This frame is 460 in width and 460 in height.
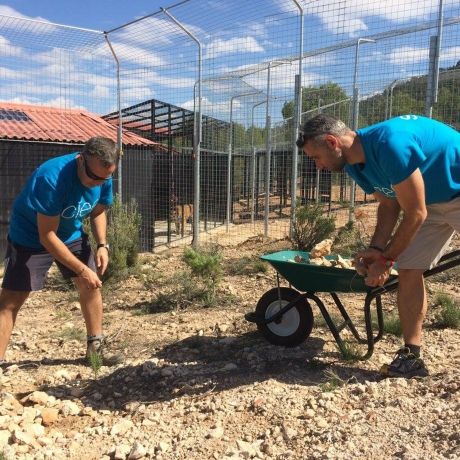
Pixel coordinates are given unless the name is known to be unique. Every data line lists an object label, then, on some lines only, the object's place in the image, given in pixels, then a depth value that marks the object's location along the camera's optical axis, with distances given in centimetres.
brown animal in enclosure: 1050
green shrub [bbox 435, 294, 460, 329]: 422
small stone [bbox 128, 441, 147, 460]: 254
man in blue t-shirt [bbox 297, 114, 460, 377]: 271
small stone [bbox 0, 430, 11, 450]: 261
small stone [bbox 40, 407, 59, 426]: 295
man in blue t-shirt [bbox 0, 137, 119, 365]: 324
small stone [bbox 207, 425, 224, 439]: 268
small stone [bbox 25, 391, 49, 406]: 315
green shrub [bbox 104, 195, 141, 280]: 651
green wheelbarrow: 335
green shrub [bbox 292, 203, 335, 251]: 753
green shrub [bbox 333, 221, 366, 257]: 711
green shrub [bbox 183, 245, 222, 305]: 547
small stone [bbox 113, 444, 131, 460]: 256
